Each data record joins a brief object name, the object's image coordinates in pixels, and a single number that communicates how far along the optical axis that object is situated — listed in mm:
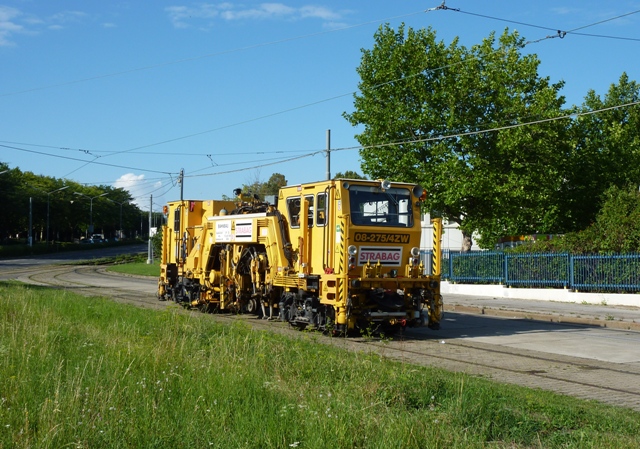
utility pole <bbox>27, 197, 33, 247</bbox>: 81031
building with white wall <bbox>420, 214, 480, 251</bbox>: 58541
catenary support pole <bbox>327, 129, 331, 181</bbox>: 31784
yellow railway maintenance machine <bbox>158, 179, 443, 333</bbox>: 15281
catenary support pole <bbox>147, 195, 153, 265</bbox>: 59256
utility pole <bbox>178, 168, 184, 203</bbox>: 50875
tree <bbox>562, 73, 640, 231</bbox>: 43125
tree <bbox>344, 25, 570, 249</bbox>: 37406
